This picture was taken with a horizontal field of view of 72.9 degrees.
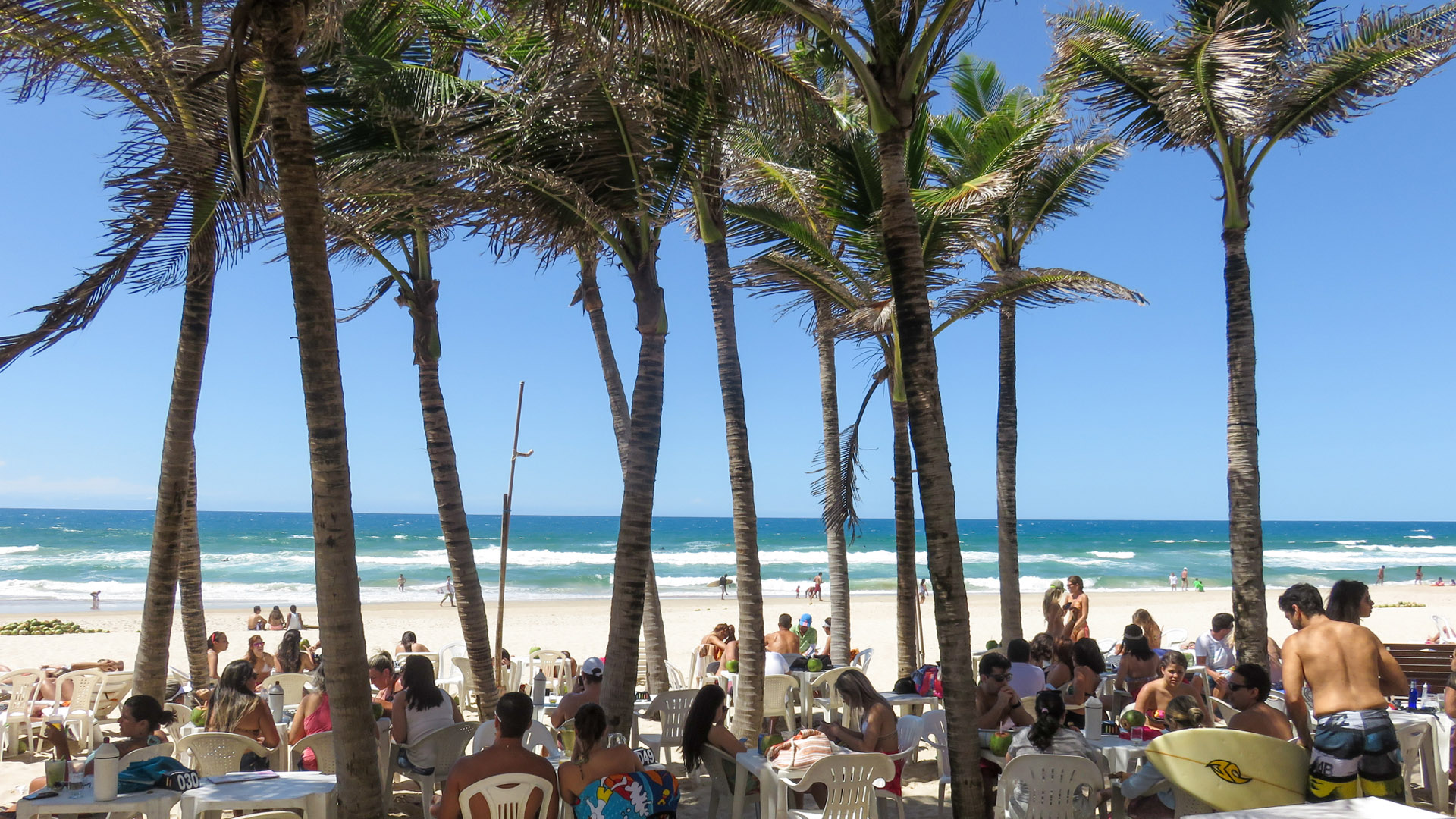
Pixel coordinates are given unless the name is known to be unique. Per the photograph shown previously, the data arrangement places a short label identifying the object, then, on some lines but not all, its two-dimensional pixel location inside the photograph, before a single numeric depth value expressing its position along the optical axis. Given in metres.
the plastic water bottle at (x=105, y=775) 5.05
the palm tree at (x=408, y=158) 7.02
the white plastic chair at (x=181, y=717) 7.78
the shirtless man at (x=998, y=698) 6.88
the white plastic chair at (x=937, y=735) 7.14
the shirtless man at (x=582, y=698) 7.79
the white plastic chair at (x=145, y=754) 5.90
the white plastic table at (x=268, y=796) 5.03
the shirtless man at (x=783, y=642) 11.93
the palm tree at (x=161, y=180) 5.93
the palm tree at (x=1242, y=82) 8.24
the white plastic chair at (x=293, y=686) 9.32
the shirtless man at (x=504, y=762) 4.84
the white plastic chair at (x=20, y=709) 9.11
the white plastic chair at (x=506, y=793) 4.82
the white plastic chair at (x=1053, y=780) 5.49
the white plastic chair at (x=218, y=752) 6.34
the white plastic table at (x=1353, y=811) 2.90
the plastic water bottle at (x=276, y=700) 7.48
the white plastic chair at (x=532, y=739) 6.40
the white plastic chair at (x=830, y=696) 9.55
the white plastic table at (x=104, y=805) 5.04
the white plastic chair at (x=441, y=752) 6.66
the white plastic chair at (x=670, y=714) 8.16
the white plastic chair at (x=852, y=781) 5.47
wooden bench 9.46
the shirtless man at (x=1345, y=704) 4.90
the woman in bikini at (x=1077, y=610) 12.17
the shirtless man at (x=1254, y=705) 5.51
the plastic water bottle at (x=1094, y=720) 6.26
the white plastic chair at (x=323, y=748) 6.29
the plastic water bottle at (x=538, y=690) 8.07
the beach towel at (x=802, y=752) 5.70
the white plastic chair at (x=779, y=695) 9.67
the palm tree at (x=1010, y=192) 9.30
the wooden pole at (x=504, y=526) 10.41
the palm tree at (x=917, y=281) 5.46
